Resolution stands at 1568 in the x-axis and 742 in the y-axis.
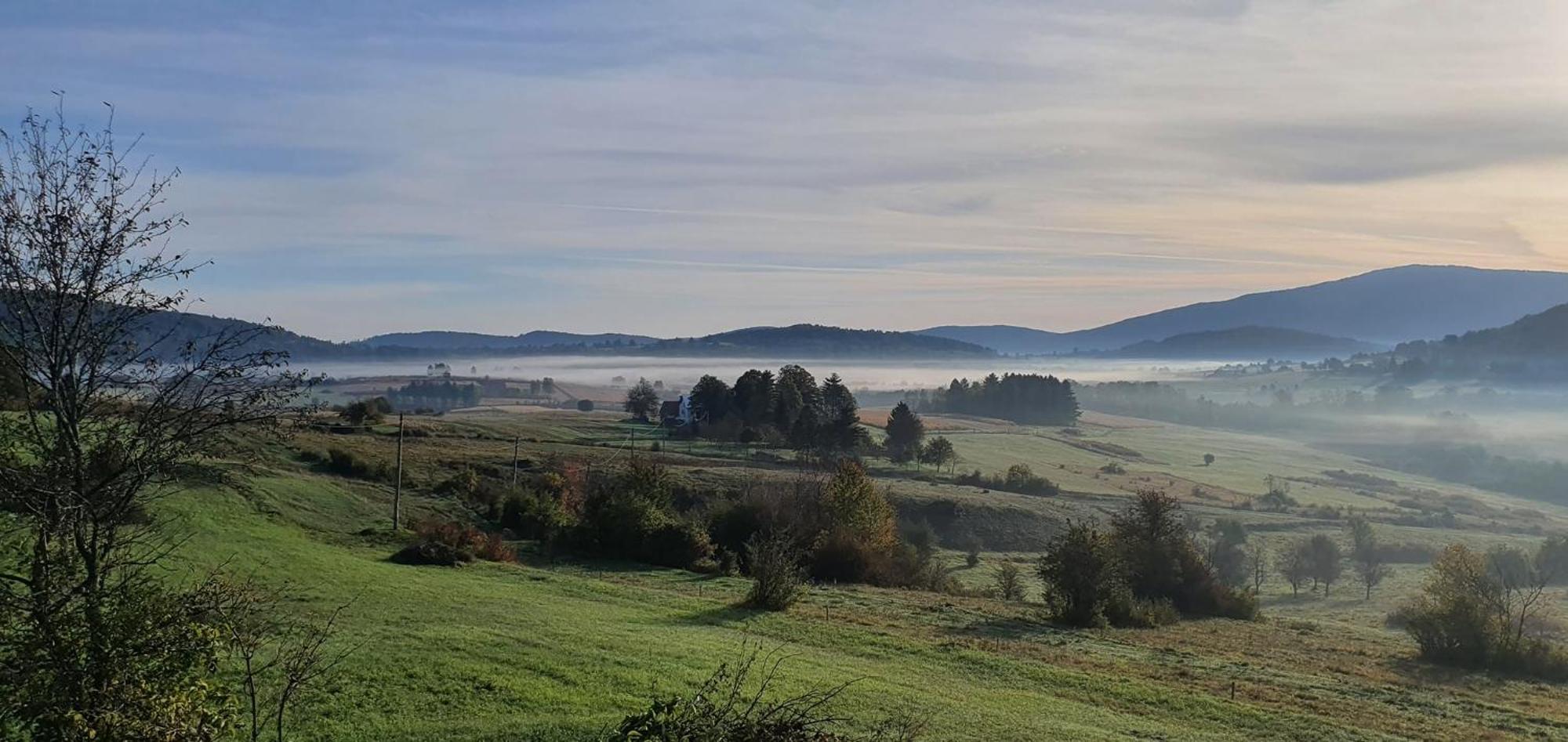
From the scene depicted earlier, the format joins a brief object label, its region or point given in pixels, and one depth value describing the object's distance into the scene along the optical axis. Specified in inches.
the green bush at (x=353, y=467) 2010.3
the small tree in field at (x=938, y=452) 3809.1
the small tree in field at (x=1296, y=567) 2834.6
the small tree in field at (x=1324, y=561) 2871.6
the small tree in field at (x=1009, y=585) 1854.1
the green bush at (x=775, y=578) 1125.7
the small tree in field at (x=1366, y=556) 2817.4
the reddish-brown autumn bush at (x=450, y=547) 1255.5
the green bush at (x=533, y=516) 1844.2
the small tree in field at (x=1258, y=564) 2800.2
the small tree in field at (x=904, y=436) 3983.8
